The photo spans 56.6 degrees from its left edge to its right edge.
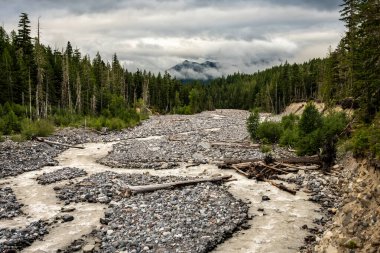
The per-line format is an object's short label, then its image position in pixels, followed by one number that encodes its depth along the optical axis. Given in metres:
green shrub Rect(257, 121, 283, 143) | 38.38
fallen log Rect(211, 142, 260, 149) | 36.31
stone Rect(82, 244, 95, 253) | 14.17
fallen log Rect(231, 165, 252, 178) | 24.80
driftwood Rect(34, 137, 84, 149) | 39.72
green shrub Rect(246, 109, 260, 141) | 39.94
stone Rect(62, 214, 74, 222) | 17.55
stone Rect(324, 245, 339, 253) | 11.68
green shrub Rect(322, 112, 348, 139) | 28.63
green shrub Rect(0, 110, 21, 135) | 43.50
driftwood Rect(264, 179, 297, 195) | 20.90
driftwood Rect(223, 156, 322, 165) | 26.23
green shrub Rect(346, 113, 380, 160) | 12.17
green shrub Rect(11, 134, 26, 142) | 38.09
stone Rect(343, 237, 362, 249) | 10.66
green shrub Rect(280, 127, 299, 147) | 33.20
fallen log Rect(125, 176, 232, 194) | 21.47
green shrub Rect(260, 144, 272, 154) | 32.28
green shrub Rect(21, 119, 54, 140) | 40.17
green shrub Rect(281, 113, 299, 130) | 40.72
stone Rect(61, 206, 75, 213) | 18.83
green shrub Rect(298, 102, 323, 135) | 30.62
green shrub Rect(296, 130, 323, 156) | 28.12
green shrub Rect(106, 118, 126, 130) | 56.59
